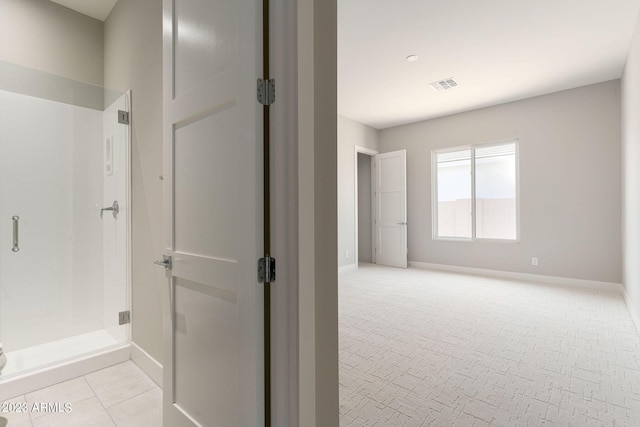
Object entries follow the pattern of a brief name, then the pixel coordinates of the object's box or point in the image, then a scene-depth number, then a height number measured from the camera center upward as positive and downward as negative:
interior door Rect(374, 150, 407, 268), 6.13 +0.08
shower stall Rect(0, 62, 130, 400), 2.27 -0.05
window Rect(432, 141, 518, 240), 5.20 +0.36
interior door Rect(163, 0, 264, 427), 1.05 +0.00
